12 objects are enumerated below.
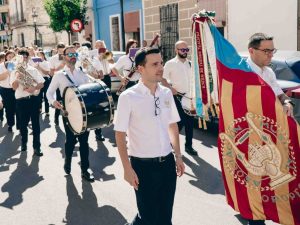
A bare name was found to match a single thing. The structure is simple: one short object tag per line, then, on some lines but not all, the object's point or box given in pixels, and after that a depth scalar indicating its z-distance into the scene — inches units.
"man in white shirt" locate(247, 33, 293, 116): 156.9
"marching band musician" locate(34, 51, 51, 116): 441.1
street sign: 681.7
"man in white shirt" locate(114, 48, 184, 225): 138.1
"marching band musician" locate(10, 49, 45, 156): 298.8
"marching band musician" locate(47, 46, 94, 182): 244.2
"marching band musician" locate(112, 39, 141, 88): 352.2
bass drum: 227.1
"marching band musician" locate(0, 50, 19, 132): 396.9
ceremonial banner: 144.6
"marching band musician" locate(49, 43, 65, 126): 416.8
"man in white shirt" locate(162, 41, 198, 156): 277.7
